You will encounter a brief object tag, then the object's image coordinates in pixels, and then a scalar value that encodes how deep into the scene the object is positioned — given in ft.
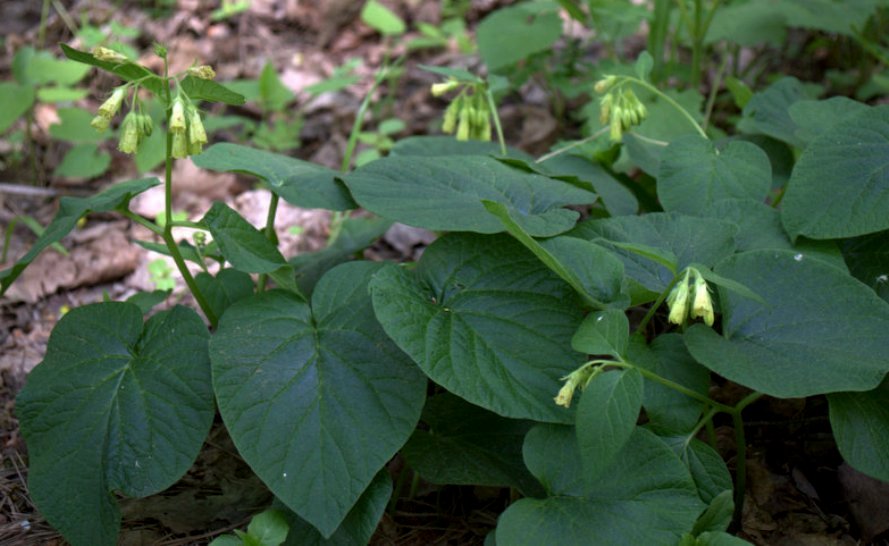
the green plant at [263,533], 2.65
